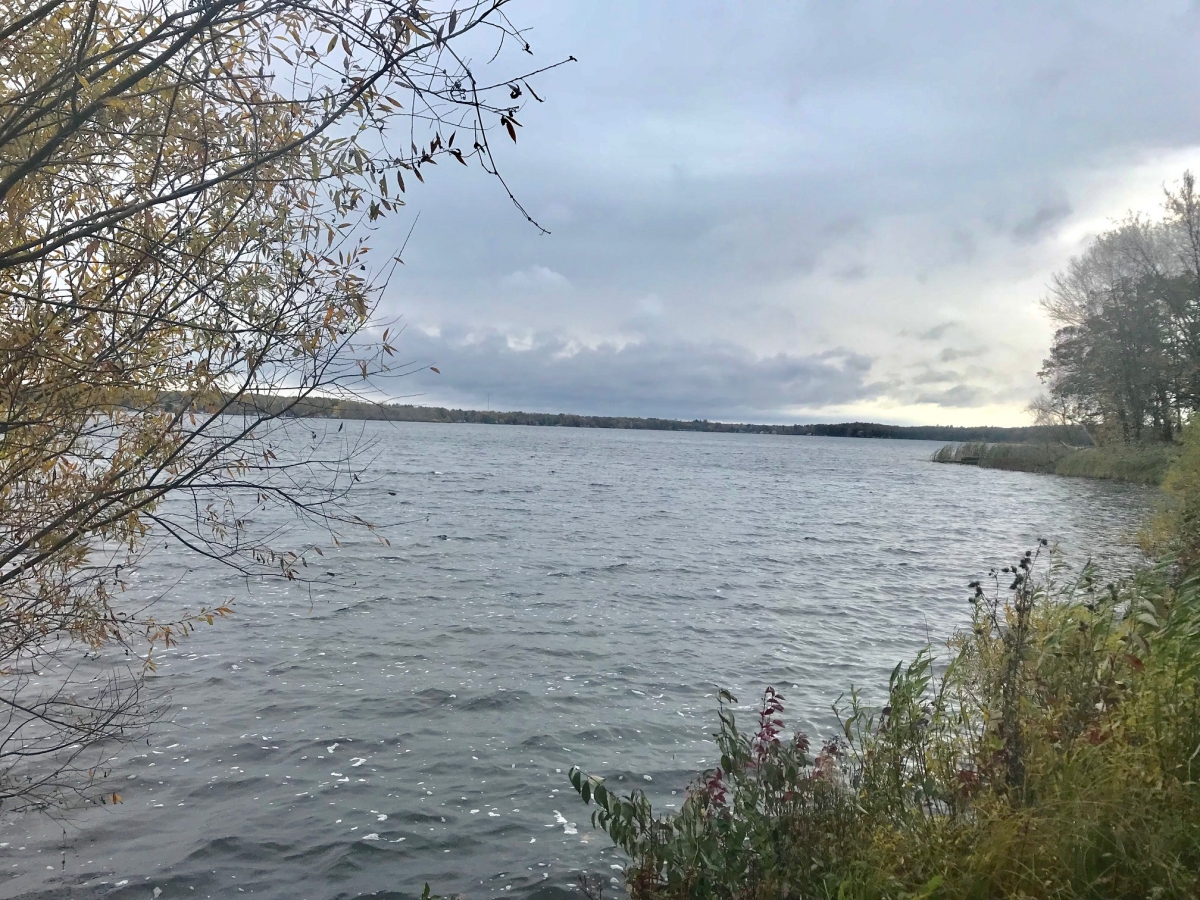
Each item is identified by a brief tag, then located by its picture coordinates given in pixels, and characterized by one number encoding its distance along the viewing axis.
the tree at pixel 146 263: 3.56
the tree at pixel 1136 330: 41.75
